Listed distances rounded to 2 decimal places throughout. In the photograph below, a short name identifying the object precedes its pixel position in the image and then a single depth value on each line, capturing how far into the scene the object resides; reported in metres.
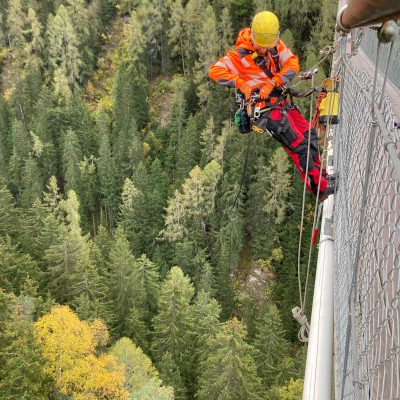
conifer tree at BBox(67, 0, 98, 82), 50.91
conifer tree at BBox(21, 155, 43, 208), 38.12
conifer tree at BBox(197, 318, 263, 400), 18.58
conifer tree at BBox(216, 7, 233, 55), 42.74
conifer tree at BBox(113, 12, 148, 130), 44.62
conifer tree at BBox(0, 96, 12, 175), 42.62
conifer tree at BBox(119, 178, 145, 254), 35.53
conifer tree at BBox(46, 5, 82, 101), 47.62
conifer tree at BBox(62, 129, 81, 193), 40.31
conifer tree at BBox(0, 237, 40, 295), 21.72
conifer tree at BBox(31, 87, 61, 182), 42.91
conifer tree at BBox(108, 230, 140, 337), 24.98
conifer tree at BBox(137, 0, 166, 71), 49.12
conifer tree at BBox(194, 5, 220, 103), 42.75
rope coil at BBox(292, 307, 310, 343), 4.69
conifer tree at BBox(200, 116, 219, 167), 38.19
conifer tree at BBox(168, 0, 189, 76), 47.72
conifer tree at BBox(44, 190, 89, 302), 25.22
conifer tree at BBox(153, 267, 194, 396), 22.88
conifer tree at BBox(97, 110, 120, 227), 39.97
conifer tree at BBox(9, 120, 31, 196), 41.66
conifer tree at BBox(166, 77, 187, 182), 41.66
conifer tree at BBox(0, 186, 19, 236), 27.11
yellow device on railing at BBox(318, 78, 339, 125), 7.43
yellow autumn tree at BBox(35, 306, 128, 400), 17.06
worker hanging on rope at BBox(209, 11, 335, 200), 6.83
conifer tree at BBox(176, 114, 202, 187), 38.06
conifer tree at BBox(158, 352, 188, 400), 20.25
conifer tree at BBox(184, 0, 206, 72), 46.34
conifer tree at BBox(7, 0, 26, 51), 51.41
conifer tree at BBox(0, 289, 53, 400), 14.05
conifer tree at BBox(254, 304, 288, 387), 22.34
